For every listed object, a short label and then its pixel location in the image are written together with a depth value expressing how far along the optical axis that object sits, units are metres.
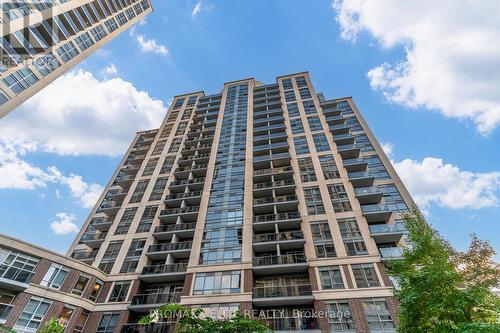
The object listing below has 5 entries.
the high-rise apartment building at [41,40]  29.61
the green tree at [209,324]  11.16
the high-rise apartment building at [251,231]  24.56
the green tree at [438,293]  11.85
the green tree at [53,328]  17.33
